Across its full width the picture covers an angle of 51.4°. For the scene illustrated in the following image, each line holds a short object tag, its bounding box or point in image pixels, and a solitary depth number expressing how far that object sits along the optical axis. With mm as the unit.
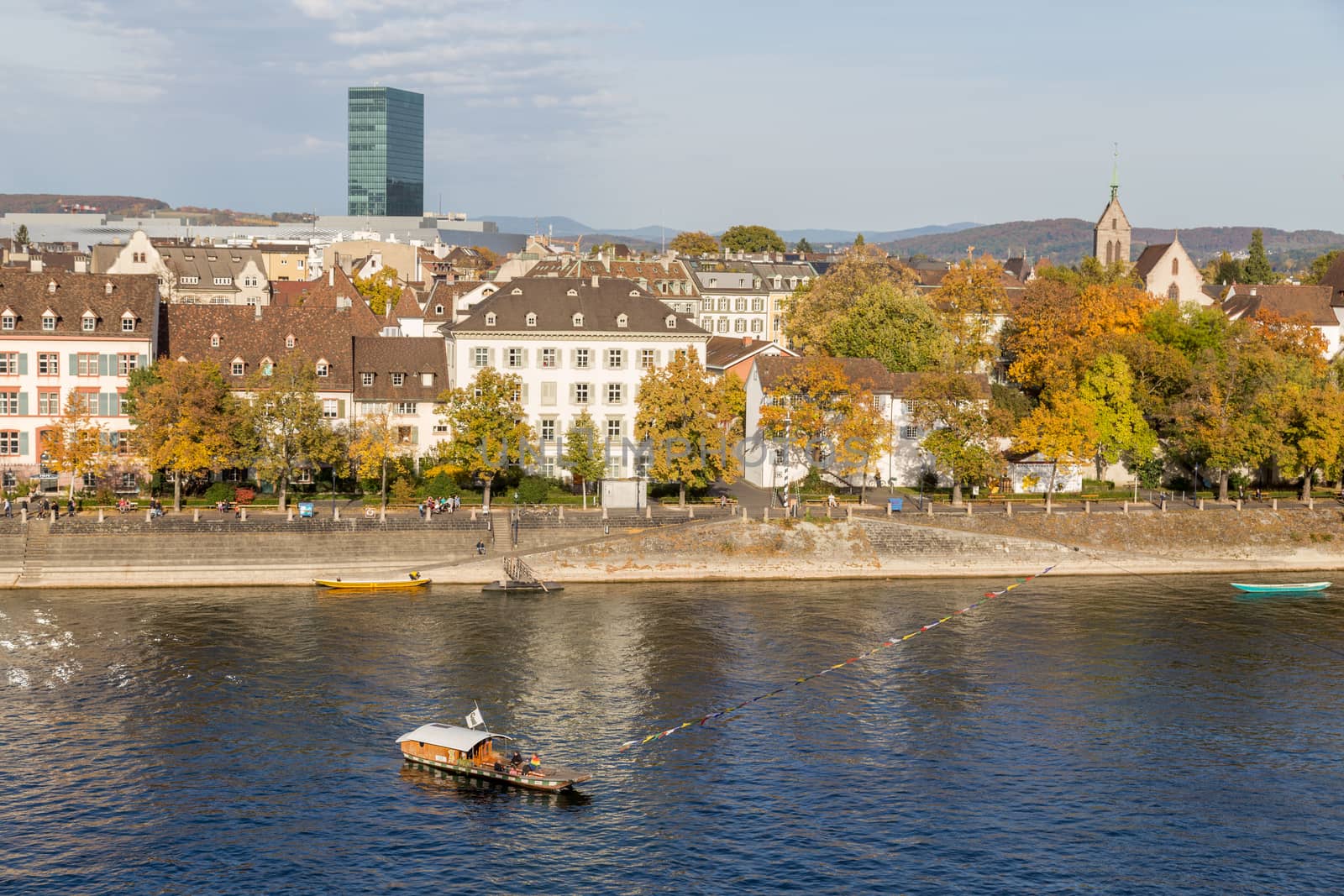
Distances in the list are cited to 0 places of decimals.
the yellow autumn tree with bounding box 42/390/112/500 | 95188
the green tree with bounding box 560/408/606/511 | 100375
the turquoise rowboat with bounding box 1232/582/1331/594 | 90438
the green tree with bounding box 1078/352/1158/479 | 109875
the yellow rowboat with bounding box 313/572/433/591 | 86562
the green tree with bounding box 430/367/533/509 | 97000
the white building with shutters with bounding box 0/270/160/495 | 100562
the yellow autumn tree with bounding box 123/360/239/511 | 92562
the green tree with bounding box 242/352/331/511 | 94625
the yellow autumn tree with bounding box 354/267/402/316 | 178625
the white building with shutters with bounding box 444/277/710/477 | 106688
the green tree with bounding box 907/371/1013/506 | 102250
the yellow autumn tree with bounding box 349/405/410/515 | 96625
